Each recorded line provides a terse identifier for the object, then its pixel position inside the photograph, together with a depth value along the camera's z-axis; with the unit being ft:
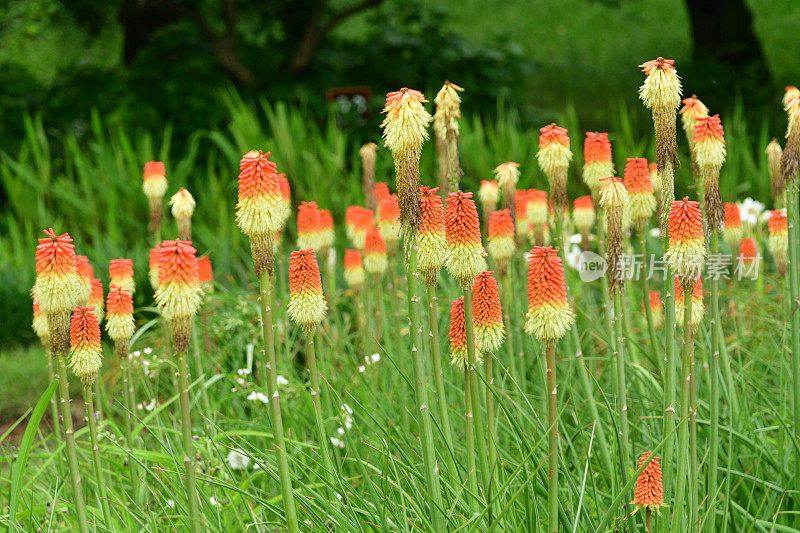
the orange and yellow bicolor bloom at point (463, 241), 14.99
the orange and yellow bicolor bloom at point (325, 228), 29.22
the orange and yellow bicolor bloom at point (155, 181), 28.32
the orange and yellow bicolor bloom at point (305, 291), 16.44
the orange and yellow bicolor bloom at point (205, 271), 31.37
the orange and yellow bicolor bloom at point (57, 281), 14.85
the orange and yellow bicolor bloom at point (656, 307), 29.89
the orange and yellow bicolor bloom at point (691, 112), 18.94
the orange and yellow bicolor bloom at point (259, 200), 13.78
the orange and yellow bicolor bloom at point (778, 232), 25.25
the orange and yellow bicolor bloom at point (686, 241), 15.12
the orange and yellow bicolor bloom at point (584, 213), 30.83
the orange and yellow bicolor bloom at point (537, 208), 27.27
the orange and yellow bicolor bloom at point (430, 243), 15.31
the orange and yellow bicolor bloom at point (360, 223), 30.40
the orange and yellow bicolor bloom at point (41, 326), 20.02
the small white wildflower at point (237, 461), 24.07
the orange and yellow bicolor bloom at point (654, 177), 25.71
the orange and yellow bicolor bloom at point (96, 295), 22.72
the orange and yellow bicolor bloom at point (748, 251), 32.66
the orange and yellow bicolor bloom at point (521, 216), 28.17
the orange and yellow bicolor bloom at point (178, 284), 13.41
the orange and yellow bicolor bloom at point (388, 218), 26.48
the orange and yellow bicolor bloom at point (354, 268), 29.60
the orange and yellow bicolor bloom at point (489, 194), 27.73
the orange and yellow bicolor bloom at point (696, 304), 16.87
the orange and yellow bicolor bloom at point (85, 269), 19.01
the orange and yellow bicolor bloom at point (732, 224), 26.13
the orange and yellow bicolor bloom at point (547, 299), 14.05
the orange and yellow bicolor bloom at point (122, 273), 22.58
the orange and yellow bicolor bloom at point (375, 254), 27.78
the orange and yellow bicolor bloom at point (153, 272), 24.62
